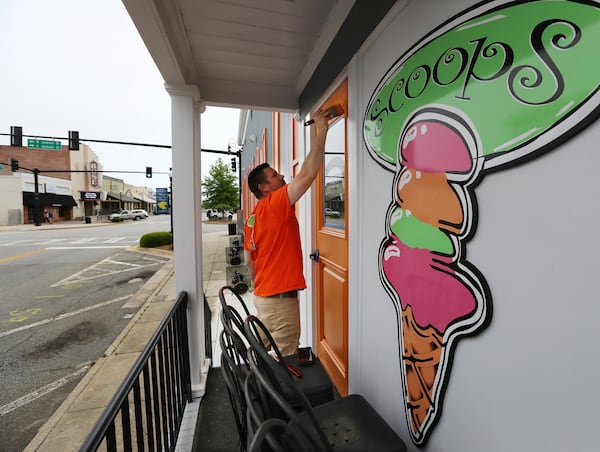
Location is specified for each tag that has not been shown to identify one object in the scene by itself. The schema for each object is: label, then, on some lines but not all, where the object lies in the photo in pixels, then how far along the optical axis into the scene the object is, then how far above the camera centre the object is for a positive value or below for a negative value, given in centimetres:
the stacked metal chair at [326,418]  76 -95
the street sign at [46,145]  1565 +358
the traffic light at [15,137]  1214 +306
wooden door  218 -35
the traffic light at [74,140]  1272 +308
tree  2696 +202
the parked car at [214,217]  3781 -83
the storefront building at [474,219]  71 -3
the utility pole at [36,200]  2508 +85
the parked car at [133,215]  3902 -63
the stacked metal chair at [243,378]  112 -82
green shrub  1242 -126
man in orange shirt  212 -40
